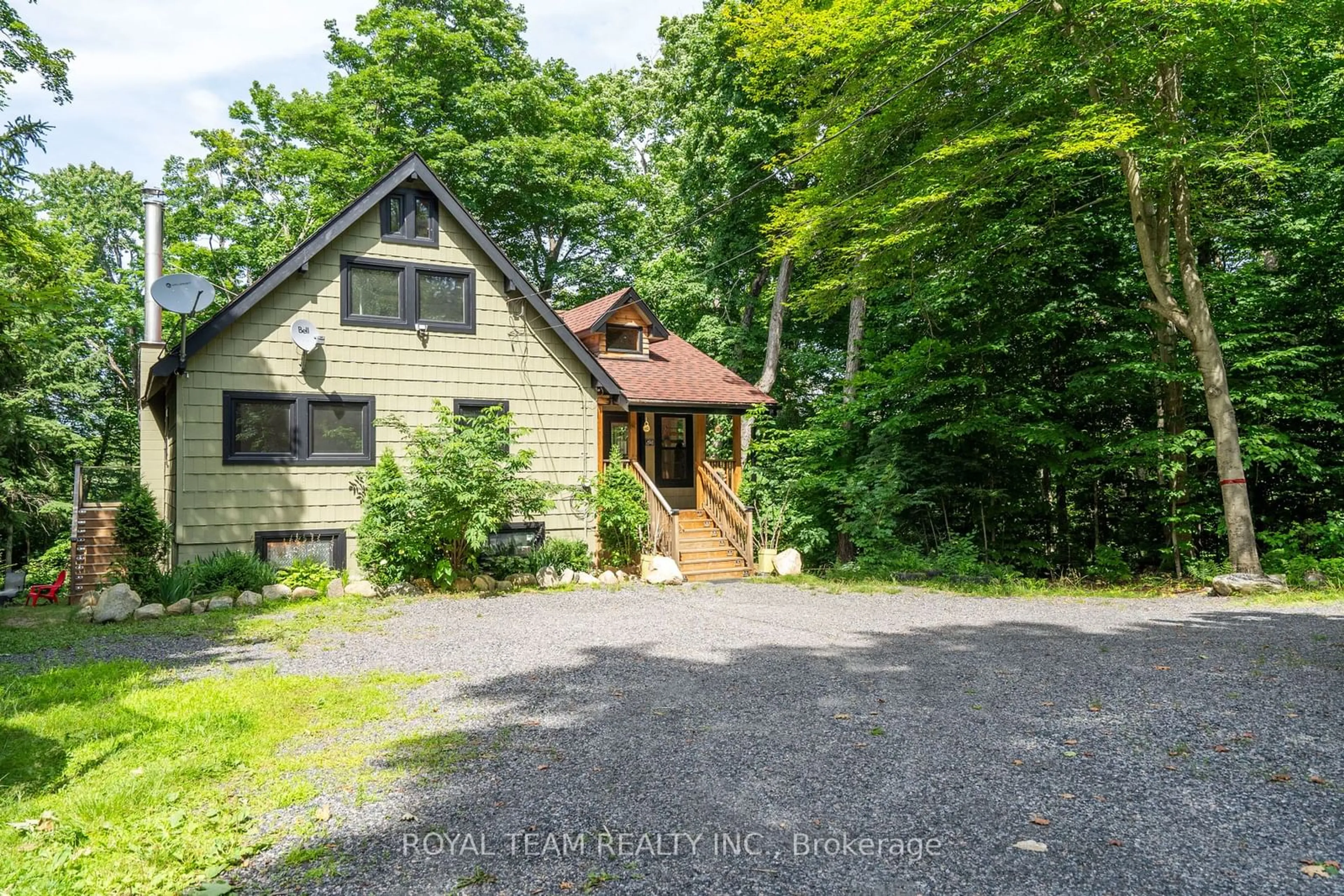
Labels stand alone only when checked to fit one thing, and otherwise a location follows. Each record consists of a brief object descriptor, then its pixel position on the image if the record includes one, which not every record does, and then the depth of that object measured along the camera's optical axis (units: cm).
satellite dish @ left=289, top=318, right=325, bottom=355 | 1147
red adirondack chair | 1488
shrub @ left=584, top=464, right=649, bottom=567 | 1321
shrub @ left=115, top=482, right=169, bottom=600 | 1022
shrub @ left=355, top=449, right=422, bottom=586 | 1102
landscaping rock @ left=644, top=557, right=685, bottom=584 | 1248
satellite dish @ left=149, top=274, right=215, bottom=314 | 1089
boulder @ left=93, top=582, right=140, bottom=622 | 920
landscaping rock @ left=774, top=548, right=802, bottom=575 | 1378
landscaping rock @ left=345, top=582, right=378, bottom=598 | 1091
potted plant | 1397
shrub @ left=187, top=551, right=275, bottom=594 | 1048
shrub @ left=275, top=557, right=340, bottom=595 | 1091
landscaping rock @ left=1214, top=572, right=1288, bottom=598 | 1004
